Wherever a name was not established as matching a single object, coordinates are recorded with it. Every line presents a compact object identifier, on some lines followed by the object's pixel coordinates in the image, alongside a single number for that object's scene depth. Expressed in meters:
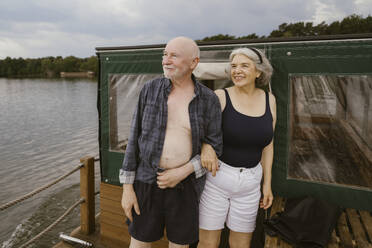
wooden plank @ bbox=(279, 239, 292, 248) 2.43
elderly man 1.86
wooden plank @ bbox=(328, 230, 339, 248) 2.39
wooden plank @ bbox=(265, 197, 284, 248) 2.46
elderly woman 2.07
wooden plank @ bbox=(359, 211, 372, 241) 2.57
